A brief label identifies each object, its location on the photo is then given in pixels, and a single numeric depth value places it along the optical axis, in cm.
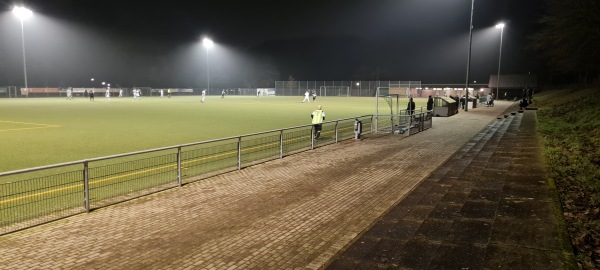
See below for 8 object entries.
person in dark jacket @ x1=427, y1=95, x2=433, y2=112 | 2641
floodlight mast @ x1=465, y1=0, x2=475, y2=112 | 3127
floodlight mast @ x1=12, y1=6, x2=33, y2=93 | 4524
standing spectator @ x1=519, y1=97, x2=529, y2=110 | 3644
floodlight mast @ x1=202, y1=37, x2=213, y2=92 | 6509
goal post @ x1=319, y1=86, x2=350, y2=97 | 8175
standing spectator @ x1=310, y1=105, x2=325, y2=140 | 1606
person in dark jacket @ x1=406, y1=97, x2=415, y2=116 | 2168
